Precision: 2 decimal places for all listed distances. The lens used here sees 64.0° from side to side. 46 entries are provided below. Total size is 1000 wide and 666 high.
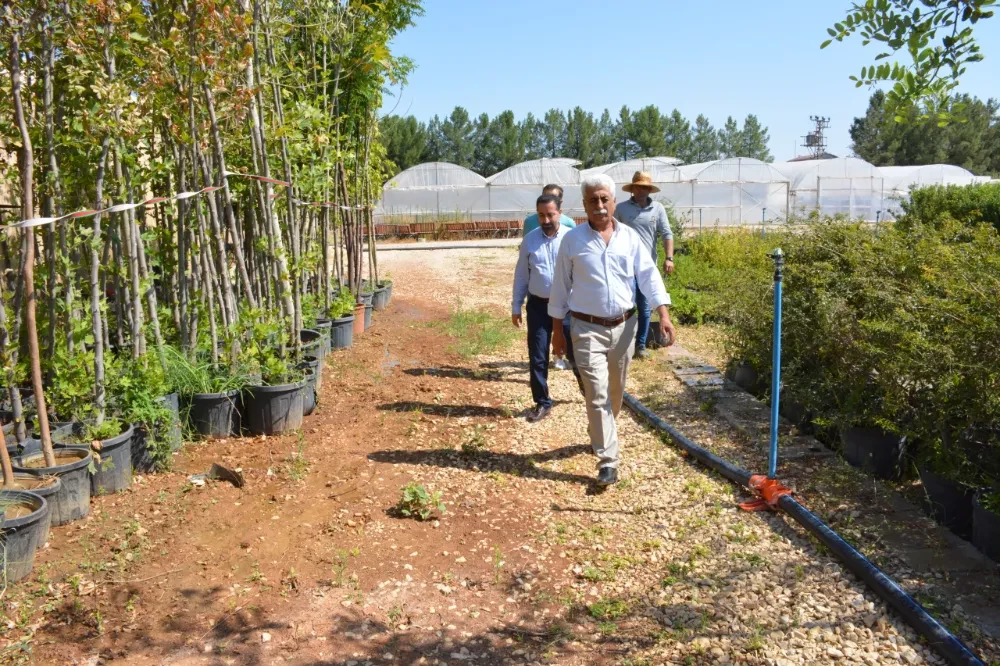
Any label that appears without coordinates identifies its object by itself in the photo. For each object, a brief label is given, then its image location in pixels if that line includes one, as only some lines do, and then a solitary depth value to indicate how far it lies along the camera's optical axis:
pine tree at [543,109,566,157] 65.69
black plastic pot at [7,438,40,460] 4.16
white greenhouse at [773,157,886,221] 33.34
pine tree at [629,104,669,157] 62.56
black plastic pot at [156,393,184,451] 4.74
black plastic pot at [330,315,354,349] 8.24
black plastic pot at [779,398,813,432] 5.42
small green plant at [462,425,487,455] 5.35
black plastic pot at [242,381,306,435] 5.38
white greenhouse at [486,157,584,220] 34.41
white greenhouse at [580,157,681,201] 35.50
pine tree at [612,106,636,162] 63.78
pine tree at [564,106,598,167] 63.84
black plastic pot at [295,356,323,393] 5.98
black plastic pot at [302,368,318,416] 5.89
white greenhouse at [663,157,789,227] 33.03
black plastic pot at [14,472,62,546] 3.66
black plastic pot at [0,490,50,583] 3.30
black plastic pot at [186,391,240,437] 5.21
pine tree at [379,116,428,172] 52.25
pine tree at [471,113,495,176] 63.53
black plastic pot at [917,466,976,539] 3.77
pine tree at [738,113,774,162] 73.19
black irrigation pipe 2.84
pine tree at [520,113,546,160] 63.24
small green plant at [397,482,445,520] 4.31
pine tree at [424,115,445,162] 62.12
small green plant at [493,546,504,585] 3.72
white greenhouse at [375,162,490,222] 34.94
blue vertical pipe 4.39
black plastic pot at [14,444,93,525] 3.86
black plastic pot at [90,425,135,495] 4.25
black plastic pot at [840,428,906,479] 4.51
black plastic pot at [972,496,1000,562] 3.43
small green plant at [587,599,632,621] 3.37
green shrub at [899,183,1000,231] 18.95
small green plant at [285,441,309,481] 4.82
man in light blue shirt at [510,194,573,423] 6.00
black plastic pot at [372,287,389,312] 11.13
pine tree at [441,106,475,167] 62.56
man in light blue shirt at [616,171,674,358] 7.39
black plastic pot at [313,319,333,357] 7.39
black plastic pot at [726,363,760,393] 6.53
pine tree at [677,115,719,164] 70.07
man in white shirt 4.64
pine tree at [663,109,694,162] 64.81
